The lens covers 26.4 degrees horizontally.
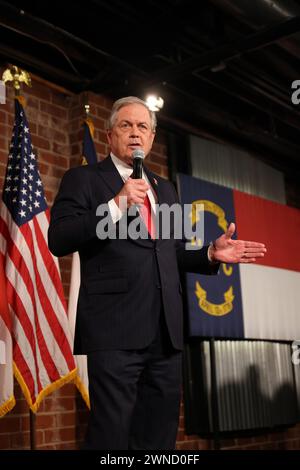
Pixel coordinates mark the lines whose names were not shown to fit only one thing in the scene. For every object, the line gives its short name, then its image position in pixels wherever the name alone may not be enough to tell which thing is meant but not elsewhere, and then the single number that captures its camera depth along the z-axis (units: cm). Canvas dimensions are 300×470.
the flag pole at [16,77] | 359
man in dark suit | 186
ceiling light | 436
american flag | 328
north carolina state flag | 468
